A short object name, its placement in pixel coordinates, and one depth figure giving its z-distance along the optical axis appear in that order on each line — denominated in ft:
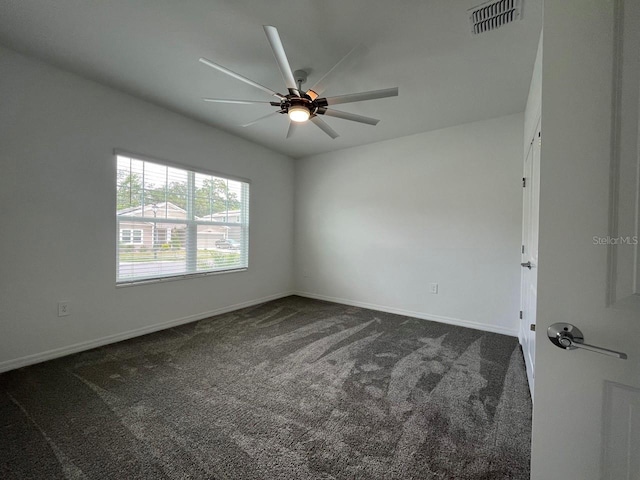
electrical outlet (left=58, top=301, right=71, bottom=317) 8.15
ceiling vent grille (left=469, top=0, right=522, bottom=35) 5.48
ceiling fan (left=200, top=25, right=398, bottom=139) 6.21
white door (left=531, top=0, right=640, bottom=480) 2.10
